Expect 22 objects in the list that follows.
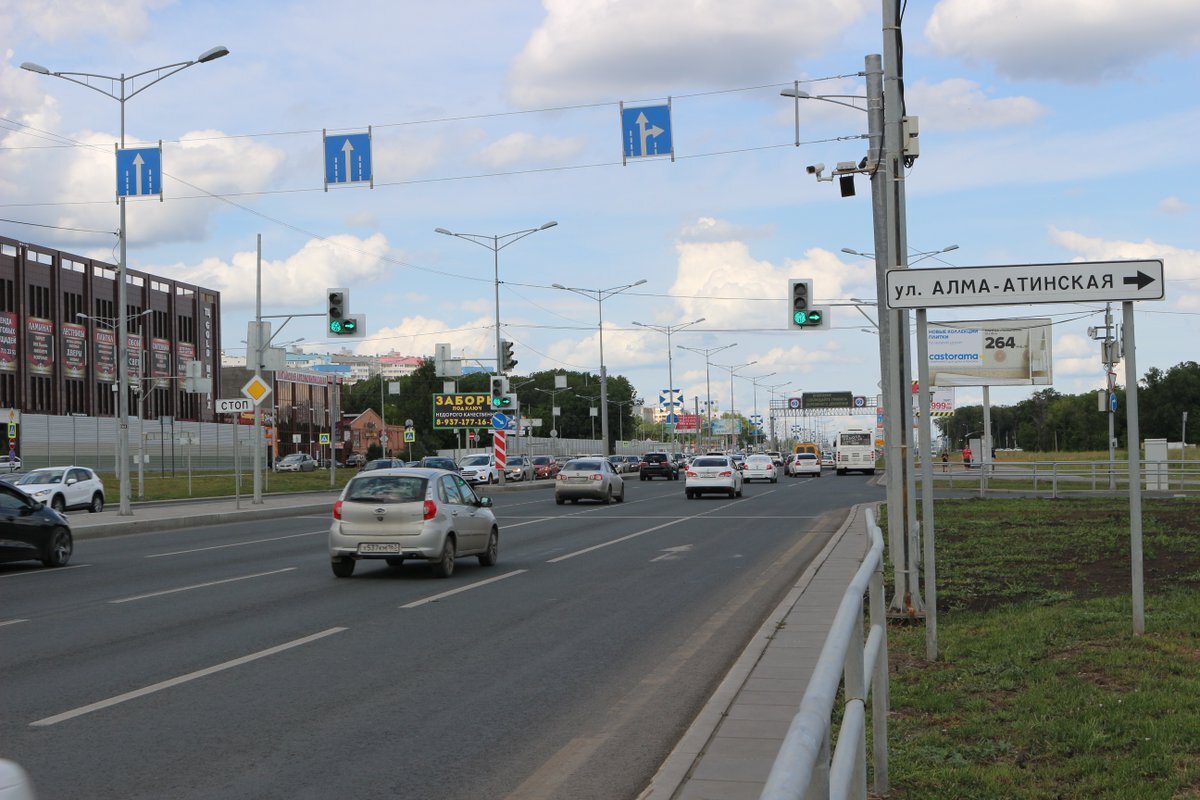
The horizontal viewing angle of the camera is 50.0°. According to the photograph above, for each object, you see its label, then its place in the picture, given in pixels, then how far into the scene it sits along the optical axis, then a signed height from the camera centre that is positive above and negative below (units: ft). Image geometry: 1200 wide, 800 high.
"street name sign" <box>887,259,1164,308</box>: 30.91 +3.70
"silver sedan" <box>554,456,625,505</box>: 138.10 -4.06
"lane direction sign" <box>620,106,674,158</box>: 78.38 +19.10
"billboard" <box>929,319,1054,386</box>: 215.92 +14.66
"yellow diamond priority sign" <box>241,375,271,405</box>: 124.36 +5.85
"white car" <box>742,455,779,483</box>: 228.43 -4.92
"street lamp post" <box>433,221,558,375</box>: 187.76 +30.14
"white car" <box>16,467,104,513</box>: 132.75 -3.63
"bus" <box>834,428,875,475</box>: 277.03 -2.39
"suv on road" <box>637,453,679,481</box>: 250.37 -4.46
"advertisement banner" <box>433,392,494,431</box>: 281.95 +7.62
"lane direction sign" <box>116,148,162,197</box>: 90.33 +19.48
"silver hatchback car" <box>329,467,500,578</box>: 57.88 -3.37
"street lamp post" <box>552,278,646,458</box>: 243.17 +11.67
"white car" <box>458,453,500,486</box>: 212.11 -3.88
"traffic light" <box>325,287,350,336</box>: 116.06 +12.62
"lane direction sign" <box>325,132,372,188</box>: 81.41 +18.25
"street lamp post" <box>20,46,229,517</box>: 104.32 +12.90
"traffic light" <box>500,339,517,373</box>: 178.81 +12.52
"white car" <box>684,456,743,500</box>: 150.41 -3.96
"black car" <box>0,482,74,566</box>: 64.49 -4.01
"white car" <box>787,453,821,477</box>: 275.59 -4.99
